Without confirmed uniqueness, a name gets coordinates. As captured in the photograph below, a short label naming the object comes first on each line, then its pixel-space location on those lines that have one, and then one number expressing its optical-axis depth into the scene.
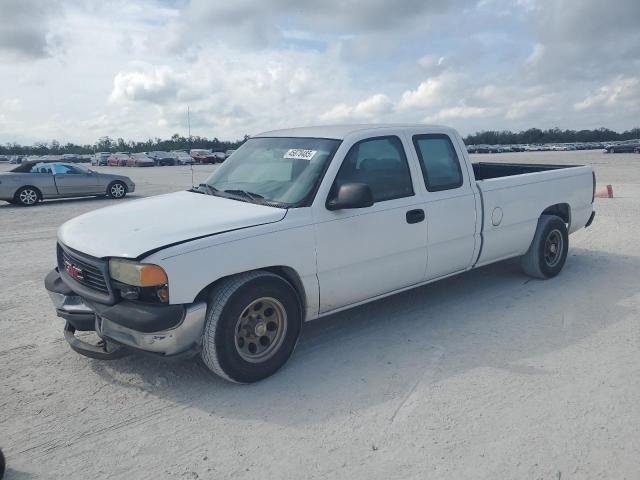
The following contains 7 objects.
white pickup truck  3.40
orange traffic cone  13.18
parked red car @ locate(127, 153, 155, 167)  46.88
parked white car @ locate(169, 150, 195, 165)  49.52
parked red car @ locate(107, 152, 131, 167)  49.78
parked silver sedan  15.22
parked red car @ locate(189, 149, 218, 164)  49.03
